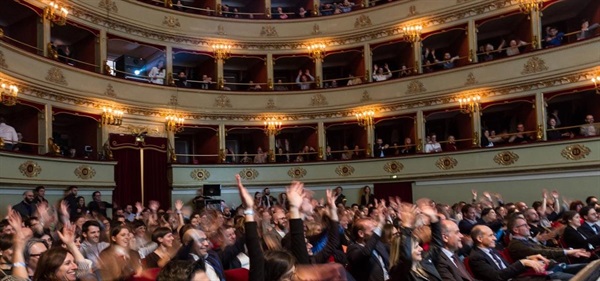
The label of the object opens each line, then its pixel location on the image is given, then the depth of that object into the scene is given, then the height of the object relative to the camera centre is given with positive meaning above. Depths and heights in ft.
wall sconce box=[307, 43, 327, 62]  58.23 +11.90
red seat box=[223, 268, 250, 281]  11.47 -2.61
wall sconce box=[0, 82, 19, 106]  36.81 +5.23
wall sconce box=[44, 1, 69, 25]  42.78 +12.73
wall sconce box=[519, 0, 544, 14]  46.78 +13.05
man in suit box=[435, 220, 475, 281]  12.57 -2.70
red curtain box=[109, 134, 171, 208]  46.93 -0.71
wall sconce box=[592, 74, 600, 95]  42.15 +5.34
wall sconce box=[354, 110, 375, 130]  54.75 +3.85
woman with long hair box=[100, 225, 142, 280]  10.30 -2.08
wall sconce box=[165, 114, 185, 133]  52.85 +3.89
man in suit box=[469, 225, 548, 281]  12.76 -2.93
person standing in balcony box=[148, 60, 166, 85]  53.31 +9.05
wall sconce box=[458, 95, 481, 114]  49.01 +4.50
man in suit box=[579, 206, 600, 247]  18.75 -2.88
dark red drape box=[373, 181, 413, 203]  50.24 -3.64
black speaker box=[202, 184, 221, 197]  50.55 -3.01
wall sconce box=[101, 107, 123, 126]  47.55 +4.34
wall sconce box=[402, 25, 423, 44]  52.90 +12.36
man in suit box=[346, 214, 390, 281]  12.71 -2.59
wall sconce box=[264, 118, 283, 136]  57.57 +3.45
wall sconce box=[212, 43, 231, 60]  57.21 +12.06
